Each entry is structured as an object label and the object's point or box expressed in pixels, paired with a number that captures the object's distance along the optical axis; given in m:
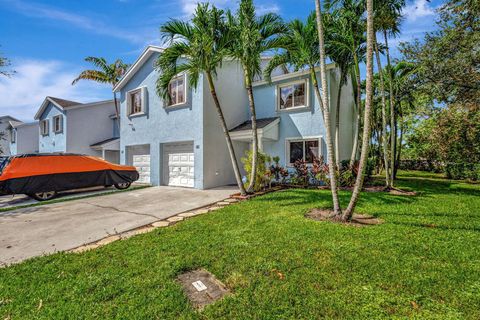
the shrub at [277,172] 11.49
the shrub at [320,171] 10.98
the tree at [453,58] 11.56
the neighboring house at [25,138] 26.71
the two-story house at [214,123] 12.12
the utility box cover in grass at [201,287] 3.01
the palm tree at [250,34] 8.20
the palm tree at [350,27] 9.29
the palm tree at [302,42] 9.50
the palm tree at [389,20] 9.11
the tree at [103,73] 20.08
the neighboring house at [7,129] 28.11
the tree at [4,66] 13.38
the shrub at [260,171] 10.41
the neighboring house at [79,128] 19.44
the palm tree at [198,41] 8.36
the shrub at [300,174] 11.55
